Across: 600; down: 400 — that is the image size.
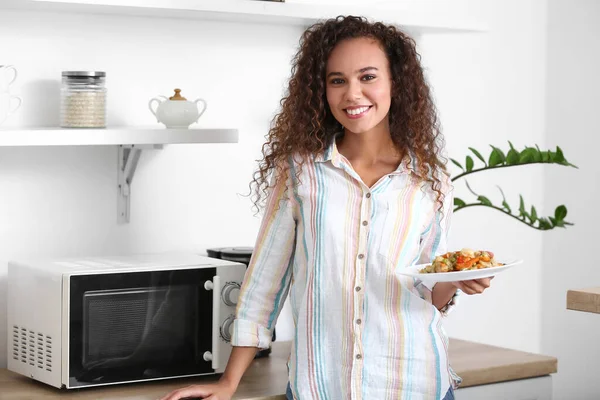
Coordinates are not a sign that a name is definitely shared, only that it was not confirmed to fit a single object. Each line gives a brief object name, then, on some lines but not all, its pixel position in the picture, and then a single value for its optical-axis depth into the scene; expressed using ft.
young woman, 6.27
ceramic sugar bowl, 7.53
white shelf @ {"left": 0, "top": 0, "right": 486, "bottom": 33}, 7.22
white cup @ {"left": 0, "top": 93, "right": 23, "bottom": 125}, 6.97
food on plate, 5.99
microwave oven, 6.79
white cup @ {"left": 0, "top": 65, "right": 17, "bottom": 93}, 6.97
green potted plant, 8.45
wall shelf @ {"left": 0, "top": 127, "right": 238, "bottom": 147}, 6.72
